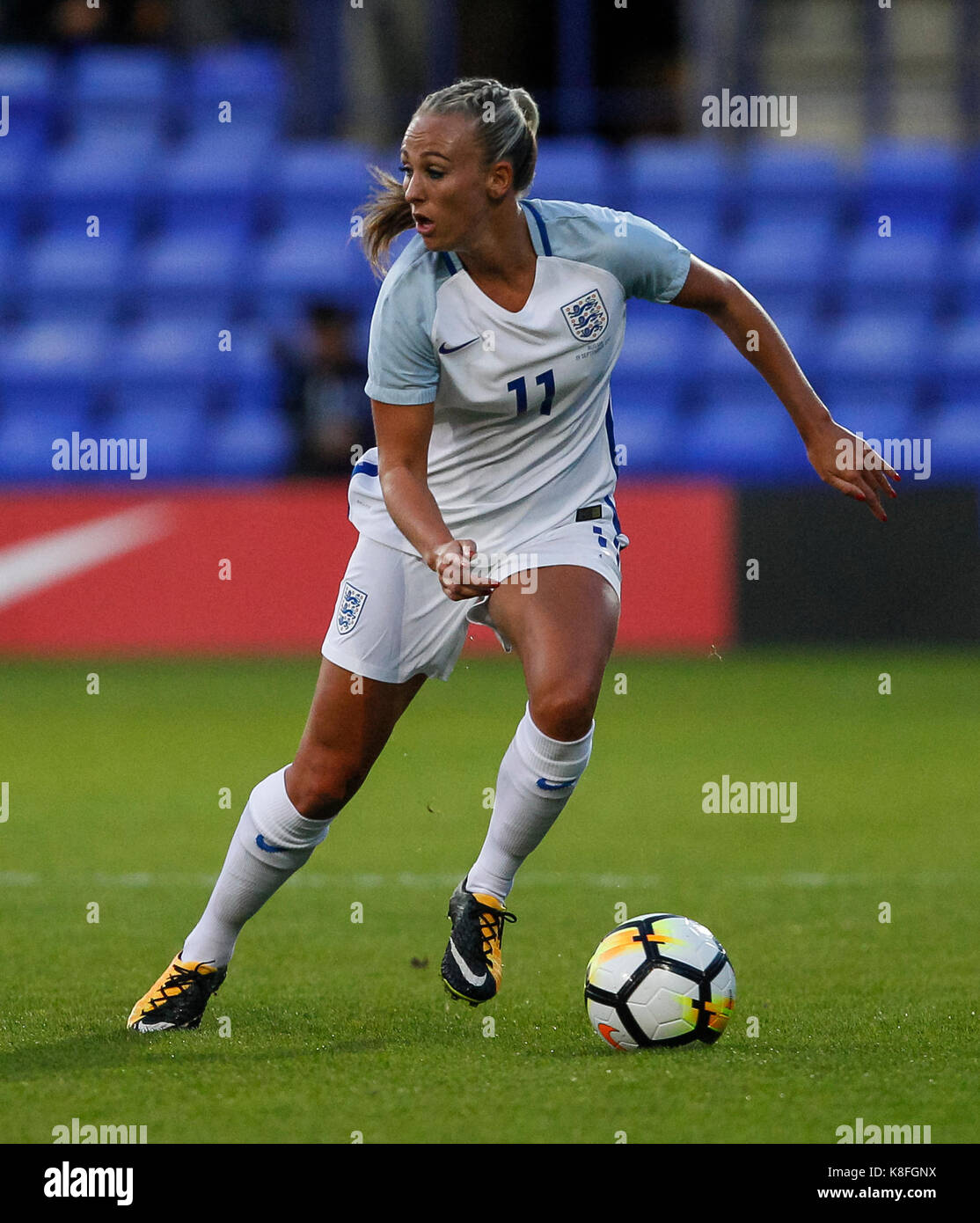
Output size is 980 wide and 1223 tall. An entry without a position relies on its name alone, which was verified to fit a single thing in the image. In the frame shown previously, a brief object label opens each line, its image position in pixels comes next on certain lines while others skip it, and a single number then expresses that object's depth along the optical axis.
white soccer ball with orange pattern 4.26
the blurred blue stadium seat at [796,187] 16.08
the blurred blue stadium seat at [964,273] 15.49
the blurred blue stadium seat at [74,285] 16.17
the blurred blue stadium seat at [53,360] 15.48
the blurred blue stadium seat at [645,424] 14.41
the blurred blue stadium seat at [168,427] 14.84
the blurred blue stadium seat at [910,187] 16.00
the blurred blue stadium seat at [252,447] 14.70
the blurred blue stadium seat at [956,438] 13.95
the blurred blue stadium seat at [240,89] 16.94
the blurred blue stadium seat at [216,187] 16.53
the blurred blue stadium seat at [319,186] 16.27
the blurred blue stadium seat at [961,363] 14.80
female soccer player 4.32
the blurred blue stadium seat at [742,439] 14.32
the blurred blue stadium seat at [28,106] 17.12
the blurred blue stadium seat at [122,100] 17.16
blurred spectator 12.84
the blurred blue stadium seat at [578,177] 15.59
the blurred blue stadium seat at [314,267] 15.69
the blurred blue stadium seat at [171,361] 15.36
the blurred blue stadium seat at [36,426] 14.77
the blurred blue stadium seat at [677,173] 15.97
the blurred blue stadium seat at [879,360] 14.95
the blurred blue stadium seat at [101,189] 16.64
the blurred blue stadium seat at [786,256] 15.63
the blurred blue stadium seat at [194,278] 15.98
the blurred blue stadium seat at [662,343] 15.14
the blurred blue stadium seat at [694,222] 15.77
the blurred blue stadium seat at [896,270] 15.63
